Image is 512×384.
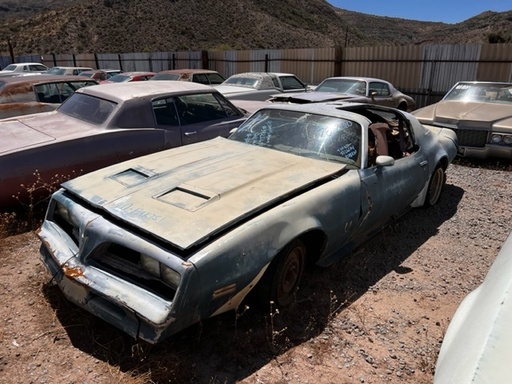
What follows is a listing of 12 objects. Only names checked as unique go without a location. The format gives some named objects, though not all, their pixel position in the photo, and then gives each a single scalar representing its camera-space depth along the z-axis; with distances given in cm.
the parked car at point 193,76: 1259
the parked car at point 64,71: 1730
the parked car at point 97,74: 1750
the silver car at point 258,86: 1052
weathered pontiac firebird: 246
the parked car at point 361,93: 821
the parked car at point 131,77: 1445
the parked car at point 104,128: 456
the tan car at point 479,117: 701
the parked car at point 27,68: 1900
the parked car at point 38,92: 769
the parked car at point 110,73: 1867
